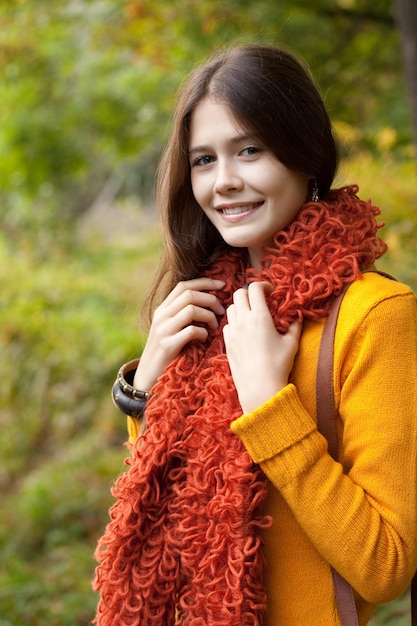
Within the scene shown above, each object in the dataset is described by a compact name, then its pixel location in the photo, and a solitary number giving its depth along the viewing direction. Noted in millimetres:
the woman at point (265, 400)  1427
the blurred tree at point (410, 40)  3721
